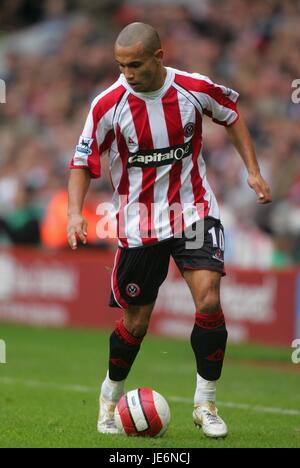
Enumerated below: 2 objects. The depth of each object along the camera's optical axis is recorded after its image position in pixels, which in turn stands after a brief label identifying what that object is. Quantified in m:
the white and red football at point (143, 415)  13.13
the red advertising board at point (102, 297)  26.77
